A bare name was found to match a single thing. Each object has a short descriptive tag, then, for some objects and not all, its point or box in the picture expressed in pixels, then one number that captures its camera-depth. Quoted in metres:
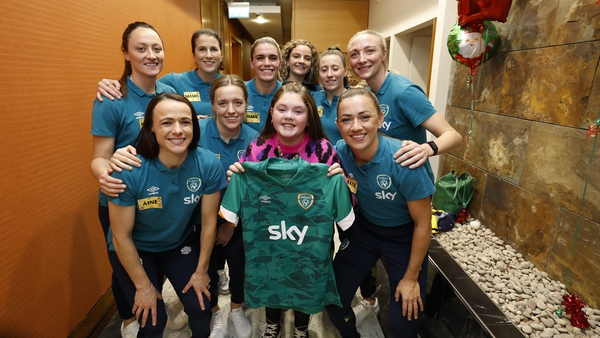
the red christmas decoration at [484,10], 2.51
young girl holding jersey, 1.64
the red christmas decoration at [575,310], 1.84
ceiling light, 7.83
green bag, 3.16
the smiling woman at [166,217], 1.49
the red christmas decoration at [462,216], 3.19
